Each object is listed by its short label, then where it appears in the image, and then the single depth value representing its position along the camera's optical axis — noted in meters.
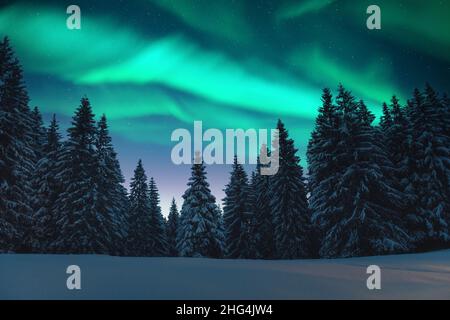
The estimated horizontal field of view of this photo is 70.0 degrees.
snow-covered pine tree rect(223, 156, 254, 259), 35.25
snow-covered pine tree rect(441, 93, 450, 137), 26.56
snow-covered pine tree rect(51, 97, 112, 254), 24.77
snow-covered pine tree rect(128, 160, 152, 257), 39.13
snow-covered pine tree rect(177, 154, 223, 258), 31.27
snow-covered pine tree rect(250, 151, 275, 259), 34.56
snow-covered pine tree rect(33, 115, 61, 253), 25.66
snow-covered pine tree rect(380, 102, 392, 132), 29.70
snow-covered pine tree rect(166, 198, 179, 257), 55.03
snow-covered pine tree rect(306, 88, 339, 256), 23.55
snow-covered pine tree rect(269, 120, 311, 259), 30.16
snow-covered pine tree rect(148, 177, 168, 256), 40.75
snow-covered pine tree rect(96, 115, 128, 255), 26.98
